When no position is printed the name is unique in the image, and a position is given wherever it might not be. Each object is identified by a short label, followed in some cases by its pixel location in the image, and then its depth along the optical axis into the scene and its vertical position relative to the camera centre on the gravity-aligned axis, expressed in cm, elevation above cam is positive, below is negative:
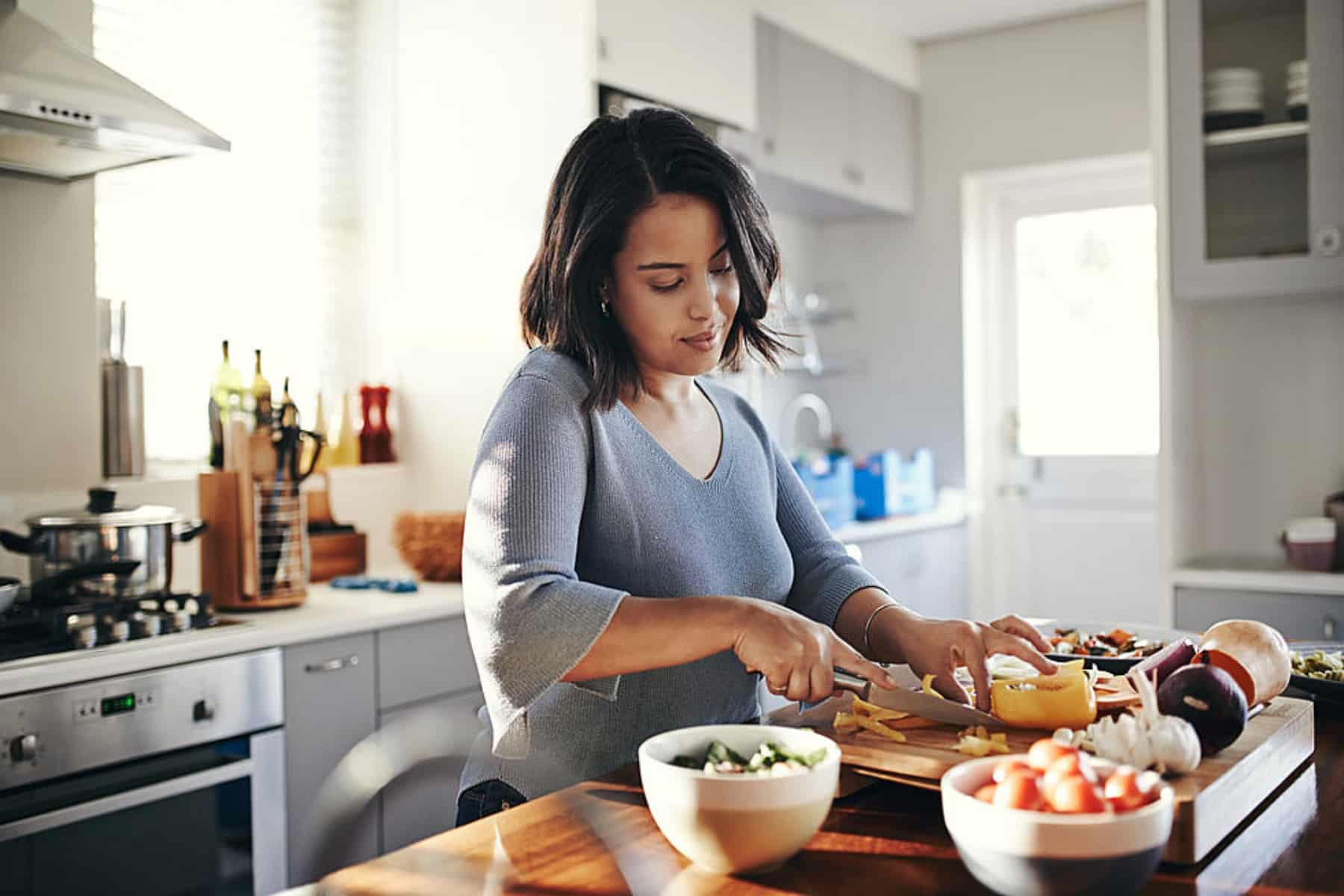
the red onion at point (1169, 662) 128 -22
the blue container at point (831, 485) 380 -11
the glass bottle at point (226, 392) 268 +14
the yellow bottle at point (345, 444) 322 +4
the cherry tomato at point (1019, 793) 84 -23
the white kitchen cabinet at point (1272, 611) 292 -40
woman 121 -7
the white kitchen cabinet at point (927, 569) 404 -41
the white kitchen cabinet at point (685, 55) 313 +105
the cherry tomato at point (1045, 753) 87 -21
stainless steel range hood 201 +58
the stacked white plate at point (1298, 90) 302 +86
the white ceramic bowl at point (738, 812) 90 -26
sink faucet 475 +13
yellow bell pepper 115 -24
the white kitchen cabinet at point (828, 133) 393 +108
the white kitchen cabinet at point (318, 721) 226 -49
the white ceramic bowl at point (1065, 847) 81 -26
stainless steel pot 213 -14
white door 451 +21
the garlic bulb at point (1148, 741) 100 -24
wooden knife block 244 -17
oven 186 -52
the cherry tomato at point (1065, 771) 85 -22
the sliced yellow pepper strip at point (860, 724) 119 -27
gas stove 204 -28
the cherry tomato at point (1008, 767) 88 -23
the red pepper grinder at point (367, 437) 331 +5
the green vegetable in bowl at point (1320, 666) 151 -27
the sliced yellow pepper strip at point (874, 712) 124 -26
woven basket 281 -20
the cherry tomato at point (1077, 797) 83 -23
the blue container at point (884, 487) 414 -12
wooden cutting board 96 -28
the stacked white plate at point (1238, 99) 308 +85
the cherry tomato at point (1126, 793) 84 -23
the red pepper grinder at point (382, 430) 332 +7
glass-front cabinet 299 +73
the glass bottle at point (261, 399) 252 +12
